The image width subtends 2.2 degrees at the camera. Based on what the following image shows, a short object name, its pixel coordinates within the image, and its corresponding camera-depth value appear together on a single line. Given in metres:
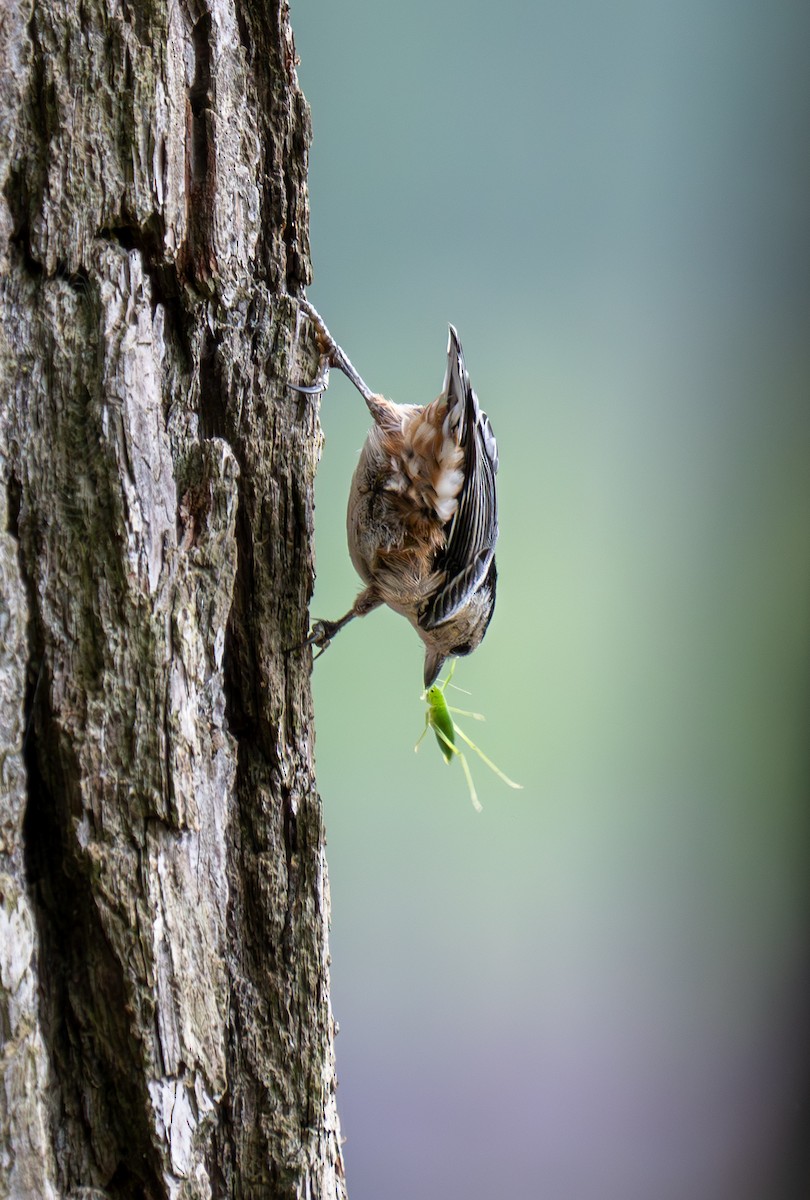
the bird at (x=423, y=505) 6.19
